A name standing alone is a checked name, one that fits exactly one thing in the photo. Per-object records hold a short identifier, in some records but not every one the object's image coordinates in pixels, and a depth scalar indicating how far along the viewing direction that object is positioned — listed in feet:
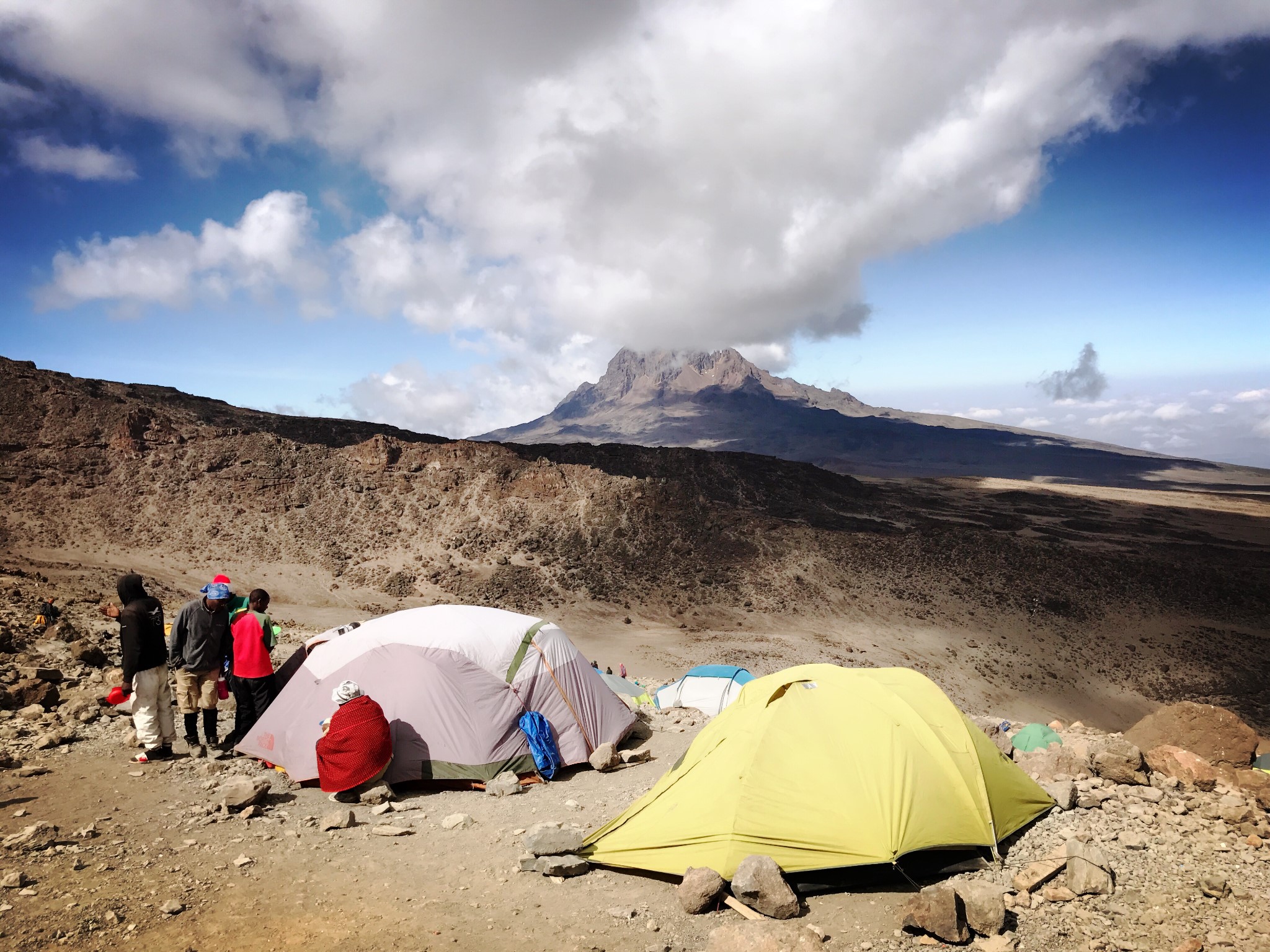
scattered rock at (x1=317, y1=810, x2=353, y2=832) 22.26
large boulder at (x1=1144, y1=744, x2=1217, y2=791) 24.48
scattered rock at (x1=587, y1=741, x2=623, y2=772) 30.89
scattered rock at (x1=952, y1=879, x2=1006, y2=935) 15.98
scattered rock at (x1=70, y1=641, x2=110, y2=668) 35.22
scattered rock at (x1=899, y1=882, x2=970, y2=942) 15.72
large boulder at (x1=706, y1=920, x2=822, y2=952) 14.92
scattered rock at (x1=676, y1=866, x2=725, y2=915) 17.74
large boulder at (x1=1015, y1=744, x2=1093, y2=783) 25.70
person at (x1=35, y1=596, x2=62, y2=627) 38.93
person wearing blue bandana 27.71
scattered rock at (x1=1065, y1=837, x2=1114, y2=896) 17.56
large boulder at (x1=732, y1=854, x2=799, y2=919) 17.16
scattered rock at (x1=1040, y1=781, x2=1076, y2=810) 23.20
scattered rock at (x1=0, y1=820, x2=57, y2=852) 17.76
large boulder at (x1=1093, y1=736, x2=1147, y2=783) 24.94
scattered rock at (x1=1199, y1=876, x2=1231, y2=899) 17.26
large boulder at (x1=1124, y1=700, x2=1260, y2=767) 28.94
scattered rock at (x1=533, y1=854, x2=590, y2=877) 19.81
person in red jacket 29.01
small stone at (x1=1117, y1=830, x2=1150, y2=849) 19.99
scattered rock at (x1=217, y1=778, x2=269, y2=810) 22.44
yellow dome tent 19.26
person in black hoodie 25.13
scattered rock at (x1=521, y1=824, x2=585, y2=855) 20.43
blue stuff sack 29.60
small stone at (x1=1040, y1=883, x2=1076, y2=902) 17.43
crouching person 25.14
